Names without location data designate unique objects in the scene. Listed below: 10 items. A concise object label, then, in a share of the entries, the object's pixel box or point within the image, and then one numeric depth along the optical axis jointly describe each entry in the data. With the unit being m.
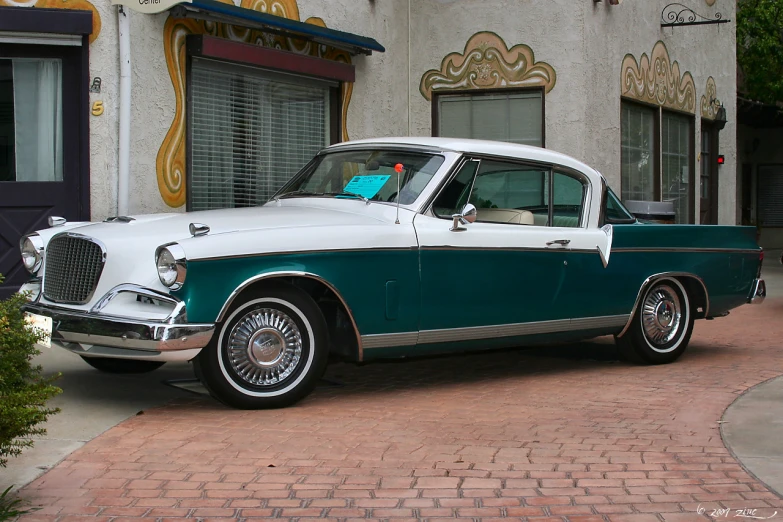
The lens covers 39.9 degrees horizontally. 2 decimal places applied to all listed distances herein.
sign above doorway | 9.20
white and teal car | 6.00
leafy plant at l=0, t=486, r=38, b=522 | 4.21
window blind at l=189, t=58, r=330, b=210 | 10.86
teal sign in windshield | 7.23
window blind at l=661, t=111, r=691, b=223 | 16.38
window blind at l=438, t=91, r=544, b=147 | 13.75
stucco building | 9.71
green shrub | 4.18
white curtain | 9.74
